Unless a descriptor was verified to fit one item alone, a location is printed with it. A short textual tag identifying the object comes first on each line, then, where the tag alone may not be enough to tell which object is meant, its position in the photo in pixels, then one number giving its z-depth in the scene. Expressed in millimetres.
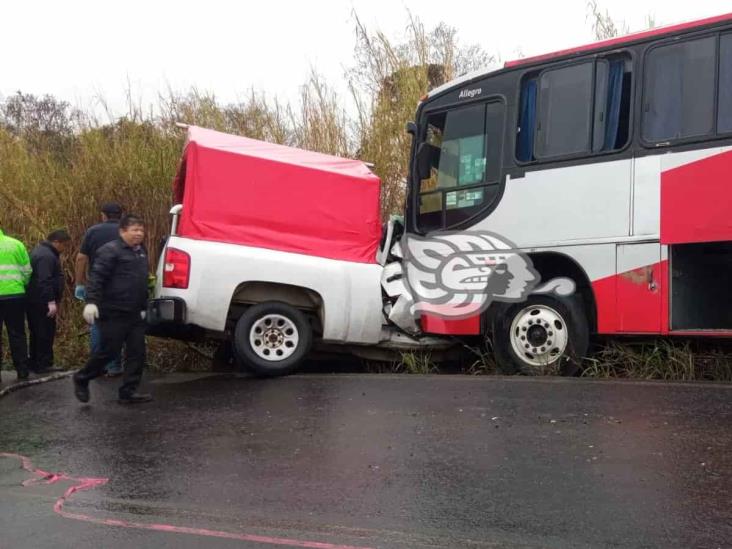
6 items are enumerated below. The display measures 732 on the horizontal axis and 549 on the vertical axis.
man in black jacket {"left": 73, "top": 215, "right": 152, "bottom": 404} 6484
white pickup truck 7305
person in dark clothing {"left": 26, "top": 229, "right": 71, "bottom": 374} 8797
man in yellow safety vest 8398
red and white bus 6566
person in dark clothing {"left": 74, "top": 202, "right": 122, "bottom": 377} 8094
